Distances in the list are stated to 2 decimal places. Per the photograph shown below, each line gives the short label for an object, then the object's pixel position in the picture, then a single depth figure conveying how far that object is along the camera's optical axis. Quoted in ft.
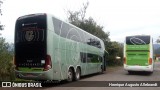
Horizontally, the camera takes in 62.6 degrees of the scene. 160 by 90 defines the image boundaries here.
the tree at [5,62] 24.55
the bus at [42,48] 22.09
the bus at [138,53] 36.56
